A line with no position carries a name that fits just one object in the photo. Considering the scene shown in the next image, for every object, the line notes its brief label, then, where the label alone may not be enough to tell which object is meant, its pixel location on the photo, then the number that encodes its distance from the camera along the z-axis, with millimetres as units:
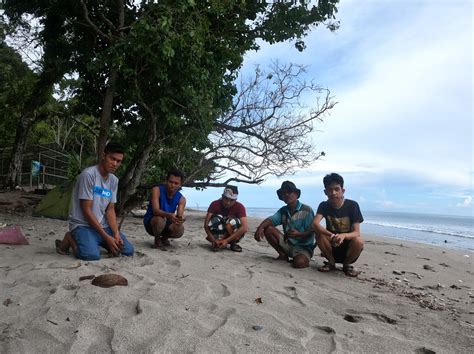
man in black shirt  4258
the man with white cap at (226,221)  5227
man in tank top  4891
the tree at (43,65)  8938
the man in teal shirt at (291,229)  4656
